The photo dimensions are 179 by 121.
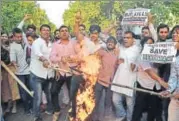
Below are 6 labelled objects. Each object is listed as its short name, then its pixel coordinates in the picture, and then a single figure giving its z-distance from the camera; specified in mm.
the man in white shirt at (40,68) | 3803
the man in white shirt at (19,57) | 3868
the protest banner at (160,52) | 3542
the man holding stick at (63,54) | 3779
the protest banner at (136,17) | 3699
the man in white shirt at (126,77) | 3729
